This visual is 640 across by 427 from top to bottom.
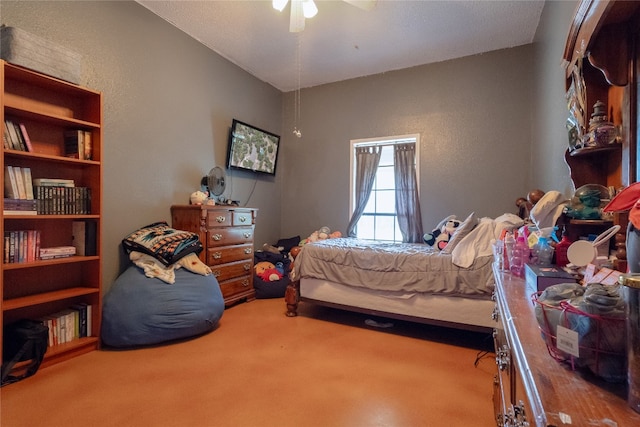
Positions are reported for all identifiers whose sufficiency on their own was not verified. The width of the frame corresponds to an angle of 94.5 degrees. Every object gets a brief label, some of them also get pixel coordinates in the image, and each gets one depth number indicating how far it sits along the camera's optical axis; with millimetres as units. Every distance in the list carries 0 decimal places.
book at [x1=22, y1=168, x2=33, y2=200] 1938
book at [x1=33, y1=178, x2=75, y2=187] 2037
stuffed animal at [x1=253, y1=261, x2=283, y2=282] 3660
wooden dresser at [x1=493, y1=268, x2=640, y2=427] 398
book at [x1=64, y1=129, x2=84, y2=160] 2227
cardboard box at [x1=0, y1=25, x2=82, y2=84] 1797
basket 460
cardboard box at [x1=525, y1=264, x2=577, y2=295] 931
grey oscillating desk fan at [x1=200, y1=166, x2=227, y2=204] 3373
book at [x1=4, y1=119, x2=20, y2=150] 1896
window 4152
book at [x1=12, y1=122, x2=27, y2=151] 1943
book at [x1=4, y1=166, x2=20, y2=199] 1853
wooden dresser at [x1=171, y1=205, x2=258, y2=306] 2994
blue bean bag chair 2221
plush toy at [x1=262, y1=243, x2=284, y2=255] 4129
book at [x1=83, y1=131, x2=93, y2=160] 2262
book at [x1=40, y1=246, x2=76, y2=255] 2041
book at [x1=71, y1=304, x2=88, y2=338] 2238
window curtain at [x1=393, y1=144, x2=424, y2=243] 3859
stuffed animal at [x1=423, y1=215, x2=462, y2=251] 2885
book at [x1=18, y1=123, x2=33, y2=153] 1952
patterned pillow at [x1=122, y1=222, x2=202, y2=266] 2469
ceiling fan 2266
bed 2303
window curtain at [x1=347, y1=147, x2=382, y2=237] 4172
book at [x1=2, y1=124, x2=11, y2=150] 1876
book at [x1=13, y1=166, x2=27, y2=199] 1897
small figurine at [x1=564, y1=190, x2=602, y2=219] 1128
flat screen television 3738
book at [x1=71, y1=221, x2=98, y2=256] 2252
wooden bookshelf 1977
